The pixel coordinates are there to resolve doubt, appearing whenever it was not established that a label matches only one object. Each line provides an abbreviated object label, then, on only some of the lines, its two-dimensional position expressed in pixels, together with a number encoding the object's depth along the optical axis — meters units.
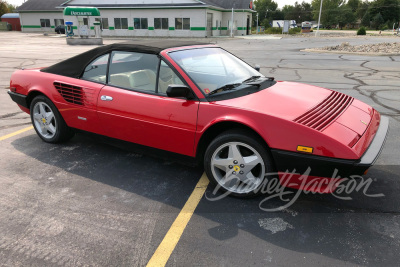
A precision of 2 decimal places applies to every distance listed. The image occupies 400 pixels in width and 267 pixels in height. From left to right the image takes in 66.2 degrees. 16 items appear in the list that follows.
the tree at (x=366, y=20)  90.38
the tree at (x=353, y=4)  105.39
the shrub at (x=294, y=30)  54.68
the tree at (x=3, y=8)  61.31
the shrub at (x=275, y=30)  56.06
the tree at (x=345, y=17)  92.50
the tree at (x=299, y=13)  109.31
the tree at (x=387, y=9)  88.25
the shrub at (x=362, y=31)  45.91
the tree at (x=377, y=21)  85.19
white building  39.41
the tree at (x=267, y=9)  106.06
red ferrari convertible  2.62
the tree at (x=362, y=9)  99.44
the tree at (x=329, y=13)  92.19
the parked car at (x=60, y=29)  43.92
